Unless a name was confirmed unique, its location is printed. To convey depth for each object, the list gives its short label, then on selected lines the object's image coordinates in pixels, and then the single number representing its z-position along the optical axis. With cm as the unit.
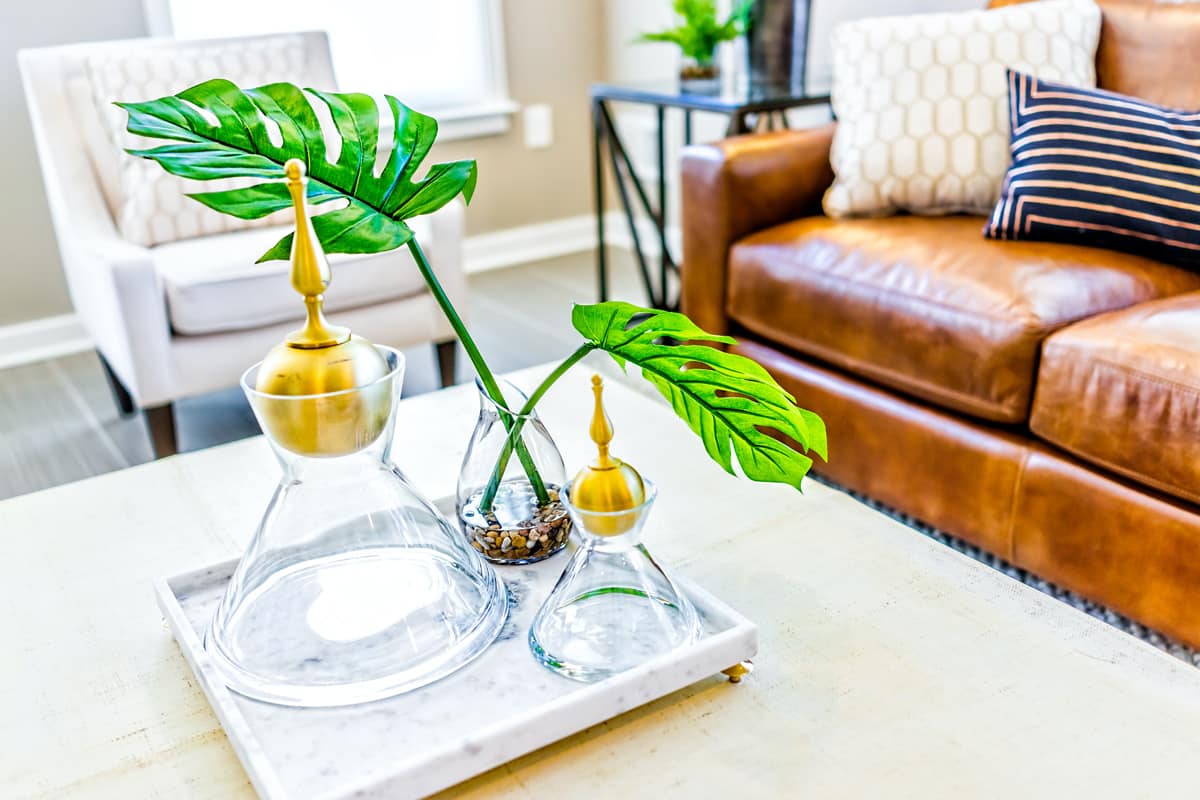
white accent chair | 190
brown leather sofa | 132
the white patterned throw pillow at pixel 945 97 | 181
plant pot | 240
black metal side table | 215
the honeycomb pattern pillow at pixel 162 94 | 212
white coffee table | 70
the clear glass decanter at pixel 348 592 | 78
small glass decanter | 78
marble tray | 70
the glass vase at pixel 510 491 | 91
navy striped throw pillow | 156
